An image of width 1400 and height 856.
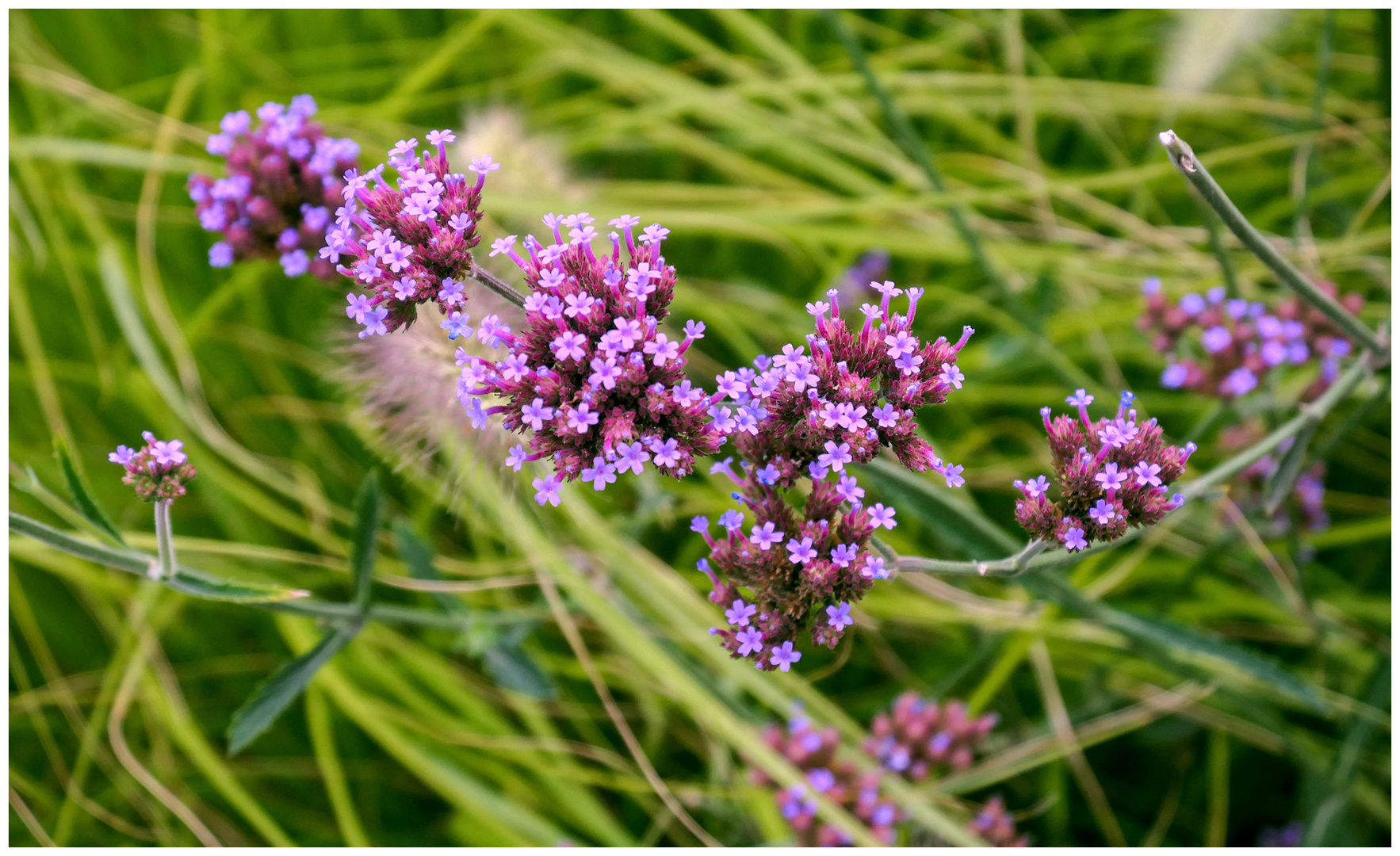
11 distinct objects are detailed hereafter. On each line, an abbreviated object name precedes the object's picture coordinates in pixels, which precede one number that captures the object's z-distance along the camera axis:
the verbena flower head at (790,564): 0.50
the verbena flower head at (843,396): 0.50
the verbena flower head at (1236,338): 0.58
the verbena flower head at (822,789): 0.57
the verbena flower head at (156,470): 0.52
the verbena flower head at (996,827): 0.58
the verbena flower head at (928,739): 0.59
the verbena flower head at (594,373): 0.50
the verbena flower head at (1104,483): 0.50
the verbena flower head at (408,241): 0.50
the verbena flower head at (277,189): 0.55
